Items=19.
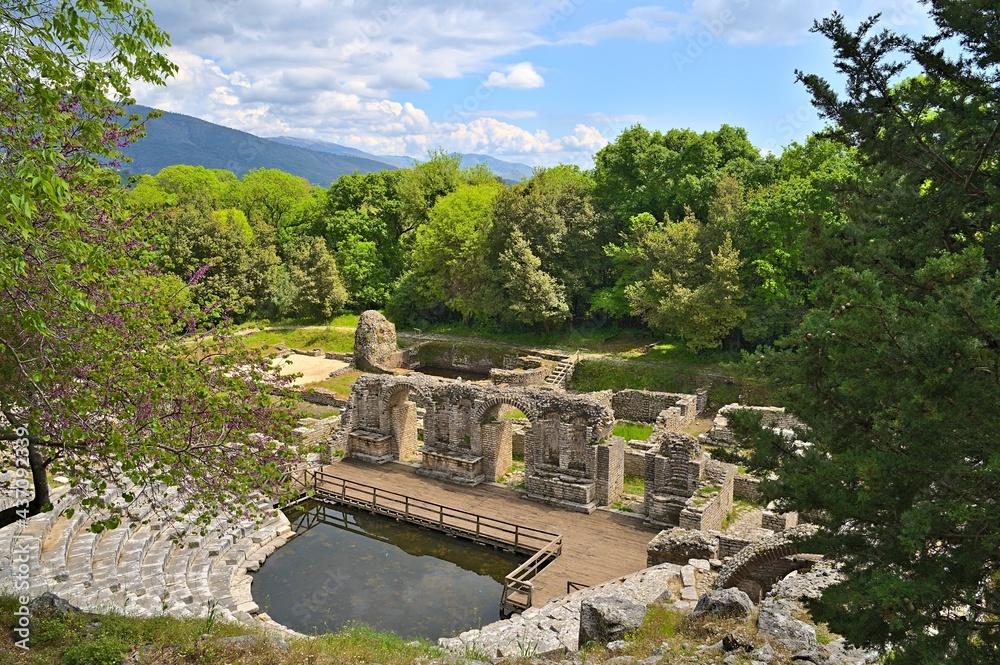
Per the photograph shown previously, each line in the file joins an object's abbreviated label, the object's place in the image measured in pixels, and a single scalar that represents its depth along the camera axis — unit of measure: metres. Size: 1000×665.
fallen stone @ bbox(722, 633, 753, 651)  9.16
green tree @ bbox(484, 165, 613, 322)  38.78
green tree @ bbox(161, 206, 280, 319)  44.56
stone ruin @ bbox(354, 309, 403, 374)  37.78
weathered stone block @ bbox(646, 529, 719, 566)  15.77
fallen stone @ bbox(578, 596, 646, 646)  10.67
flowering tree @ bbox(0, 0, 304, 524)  7.02
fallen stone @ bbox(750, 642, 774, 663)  8.82
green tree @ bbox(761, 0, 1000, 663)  6.13
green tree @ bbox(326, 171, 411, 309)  48.41
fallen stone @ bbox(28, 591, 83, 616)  9.21
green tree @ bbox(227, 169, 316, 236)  59.59
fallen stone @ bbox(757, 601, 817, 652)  9.23
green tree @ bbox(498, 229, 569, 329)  37.16
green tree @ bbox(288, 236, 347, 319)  45.72
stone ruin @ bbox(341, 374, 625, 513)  20.45
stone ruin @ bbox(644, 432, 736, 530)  18.81
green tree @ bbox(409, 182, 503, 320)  41.28
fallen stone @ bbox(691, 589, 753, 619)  10.60
